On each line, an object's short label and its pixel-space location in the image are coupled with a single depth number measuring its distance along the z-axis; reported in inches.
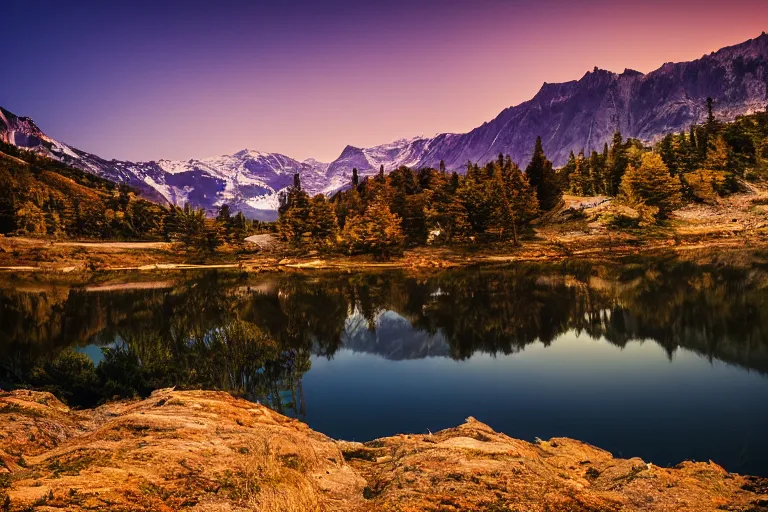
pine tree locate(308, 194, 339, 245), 4168.3
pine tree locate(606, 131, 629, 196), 4266.7
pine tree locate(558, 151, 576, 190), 5074.3
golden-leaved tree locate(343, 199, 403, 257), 3599.9
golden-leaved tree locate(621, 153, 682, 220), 3535.9
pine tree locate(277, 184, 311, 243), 4284.0
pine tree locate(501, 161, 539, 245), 3522.6
